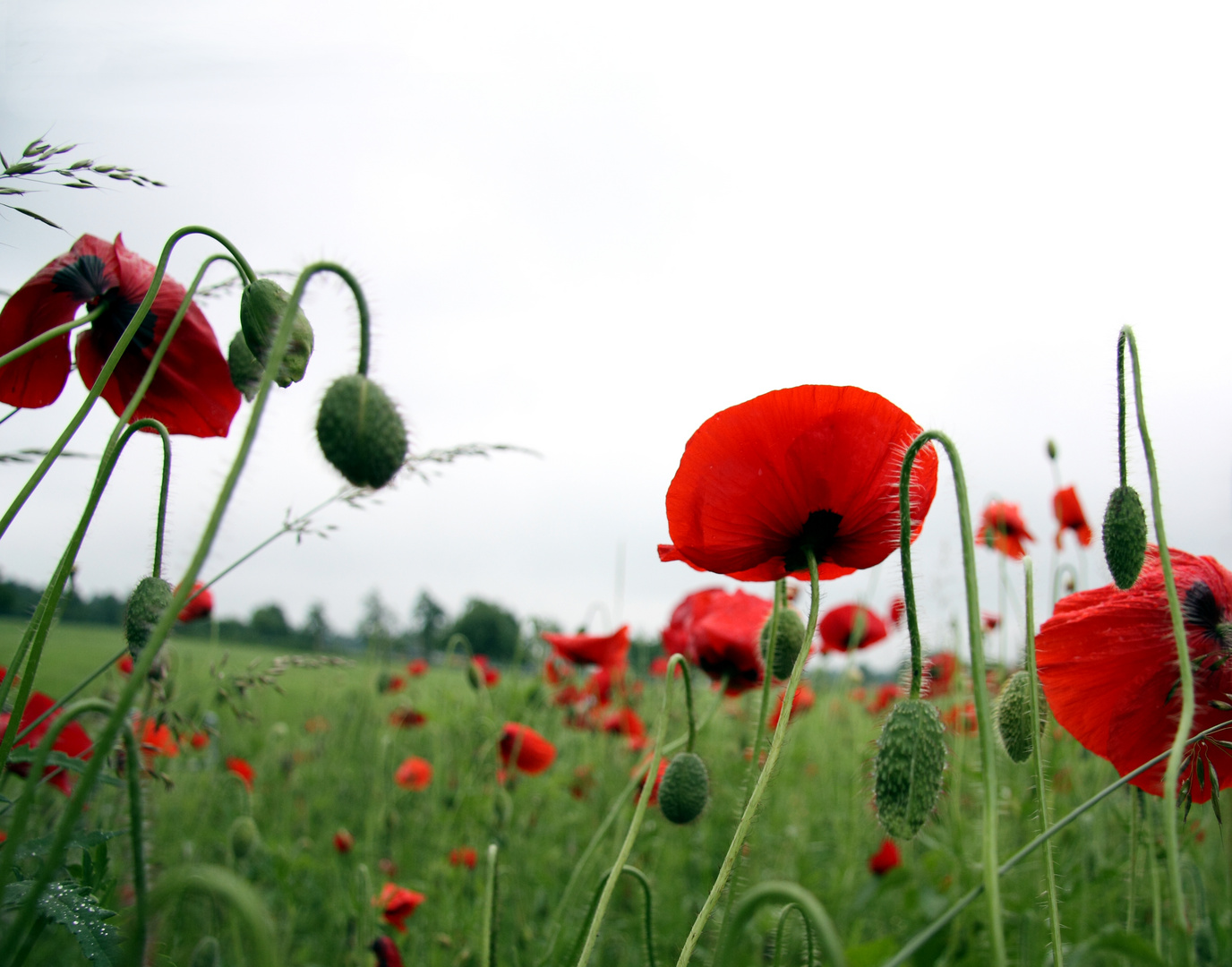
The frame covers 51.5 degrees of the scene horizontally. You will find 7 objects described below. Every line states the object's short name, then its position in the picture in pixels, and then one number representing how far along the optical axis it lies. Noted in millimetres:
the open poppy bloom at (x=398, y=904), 544
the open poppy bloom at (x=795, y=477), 261
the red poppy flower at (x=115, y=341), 289
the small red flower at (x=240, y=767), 1840
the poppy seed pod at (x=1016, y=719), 271
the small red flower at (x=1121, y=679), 282
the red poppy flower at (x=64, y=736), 330
